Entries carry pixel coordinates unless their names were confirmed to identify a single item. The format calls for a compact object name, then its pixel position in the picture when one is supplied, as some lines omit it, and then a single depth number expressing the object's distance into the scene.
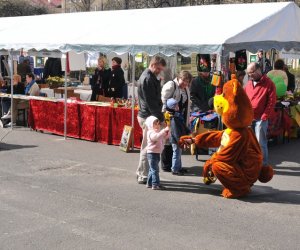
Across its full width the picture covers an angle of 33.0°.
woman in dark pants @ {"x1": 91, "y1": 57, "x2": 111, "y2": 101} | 13.72
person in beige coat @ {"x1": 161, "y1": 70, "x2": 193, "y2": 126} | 8.38
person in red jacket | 8.51
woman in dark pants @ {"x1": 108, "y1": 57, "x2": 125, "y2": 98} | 13.34
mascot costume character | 6.88
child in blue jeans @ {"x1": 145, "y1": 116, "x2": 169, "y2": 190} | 7.37
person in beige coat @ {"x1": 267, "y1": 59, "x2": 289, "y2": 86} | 11.20
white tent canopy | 9.13
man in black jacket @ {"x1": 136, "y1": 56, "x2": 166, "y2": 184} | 7.68
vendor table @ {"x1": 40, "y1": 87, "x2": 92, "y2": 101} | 16.63
